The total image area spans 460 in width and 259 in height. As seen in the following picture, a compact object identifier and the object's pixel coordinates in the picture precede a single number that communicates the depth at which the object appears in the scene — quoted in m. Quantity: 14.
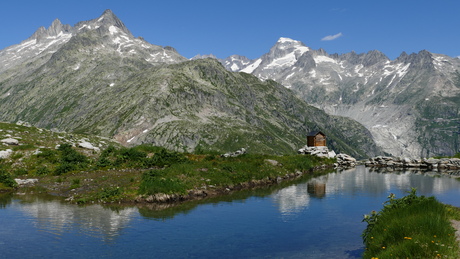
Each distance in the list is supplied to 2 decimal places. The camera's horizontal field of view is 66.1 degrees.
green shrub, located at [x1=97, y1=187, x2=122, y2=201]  44.59
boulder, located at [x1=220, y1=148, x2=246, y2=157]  99.72
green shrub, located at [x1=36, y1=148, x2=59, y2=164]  65.56
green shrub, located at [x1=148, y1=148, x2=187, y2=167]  71.69
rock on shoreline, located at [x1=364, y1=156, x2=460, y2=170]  112.49
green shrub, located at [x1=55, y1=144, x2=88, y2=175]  61.03
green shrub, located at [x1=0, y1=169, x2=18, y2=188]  52.19
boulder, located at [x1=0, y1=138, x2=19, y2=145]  69.95
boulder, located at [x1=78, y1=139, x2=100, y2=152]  80.76
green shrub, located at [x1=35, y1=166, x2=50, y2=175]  59.94
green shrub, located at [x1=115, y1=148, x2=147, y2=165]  70.09
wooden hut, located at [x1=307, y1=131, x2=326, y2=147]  144.75
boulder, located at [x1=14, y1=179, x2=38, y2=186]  53.94
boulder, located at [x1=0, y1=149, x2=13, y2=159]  63.50
